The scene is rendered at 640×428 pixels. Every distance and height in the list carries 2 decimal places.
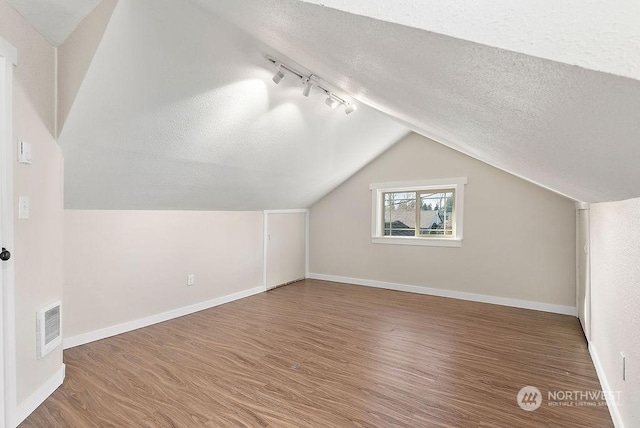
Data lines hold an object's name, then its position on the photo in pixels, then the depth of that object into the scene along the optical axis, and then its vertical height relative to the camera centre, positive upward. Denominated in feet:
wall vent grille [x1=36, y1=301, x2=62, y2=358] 6.48 -2.46
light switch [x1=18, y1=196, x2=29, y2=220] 5.94 +0.08
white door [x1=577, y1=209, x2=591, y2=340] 9.41 -1.96
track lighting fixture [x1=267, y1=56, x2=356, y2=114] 8.45 +3.89
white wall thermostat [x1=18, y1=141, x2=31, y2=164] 5.91 +1.14
